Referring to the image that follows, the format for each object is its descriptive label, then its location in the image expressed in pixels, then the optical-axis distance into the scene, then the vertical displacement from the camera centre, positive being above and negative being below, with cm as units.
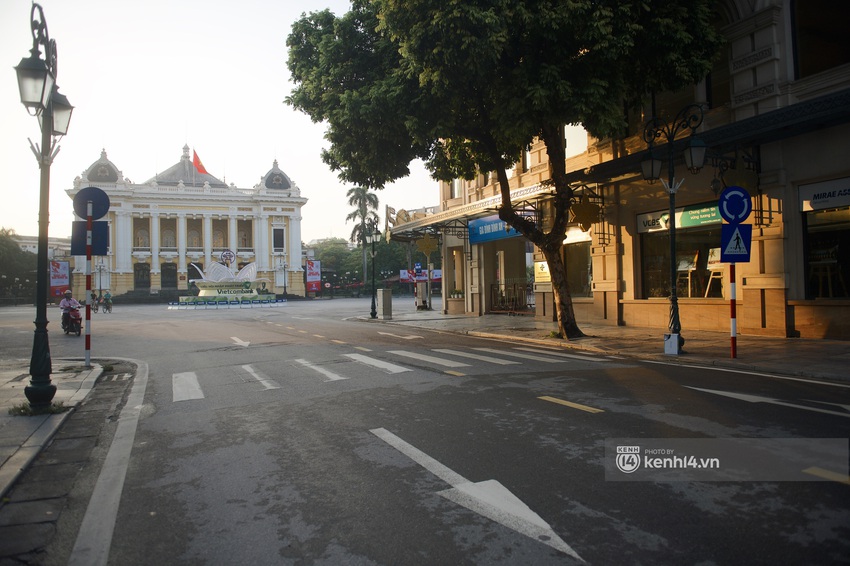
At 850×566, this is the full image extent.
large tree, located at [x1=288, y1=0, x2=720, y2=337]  1183 +520
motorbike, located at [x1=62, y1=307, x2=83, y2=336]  2078 -95
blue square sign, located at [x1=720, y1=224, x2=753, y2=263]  1055 +76
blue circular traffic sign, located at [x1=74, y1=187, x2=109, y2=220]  1048 +182
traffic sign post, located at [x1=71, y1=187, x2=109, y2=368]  1050 +177
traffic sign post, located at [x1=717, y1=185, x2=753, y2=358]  1045 +100
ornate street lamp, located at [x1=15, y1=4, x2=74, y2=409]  738 +254
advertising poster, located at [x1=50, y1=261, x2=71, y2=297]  6078 +235
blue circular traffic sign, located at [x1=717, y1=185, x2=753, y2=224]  1044 +147
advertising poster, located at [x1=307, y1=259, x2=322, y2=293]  7544 +217
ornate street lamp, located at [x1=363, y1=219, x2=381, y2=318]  2858 +277
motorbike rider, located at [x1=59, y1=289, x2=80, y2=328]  2098 -34
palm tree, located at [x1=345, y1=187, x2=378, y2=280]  7450 +1135
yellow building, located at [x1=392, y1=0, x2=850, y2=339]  1322 +254
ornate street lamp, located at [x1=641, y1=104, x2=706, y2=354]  1172 +237
